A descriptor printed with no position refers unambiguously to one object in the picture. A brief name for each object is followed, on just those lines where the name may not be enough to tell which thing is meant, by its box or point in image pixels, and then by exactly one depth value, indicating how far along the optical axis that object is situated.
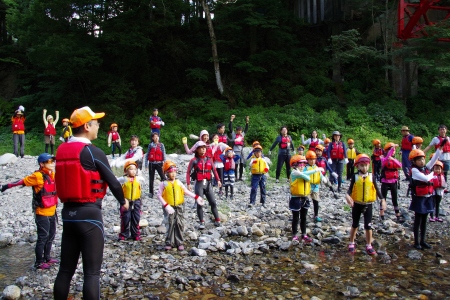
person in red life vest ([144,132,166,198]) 9.59
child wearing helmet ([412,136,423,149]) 8.77
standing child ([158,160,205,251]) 6.38
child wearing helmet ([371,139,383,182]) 11.17
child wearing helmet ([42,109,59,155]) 14.66
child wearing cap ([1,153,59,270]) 5.57
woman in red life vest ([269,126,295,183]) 11.42
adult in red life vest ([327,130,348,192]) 11.12
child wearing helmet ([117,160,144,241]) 6.63
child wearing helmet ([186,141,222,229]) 7.65
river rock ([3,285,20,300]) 4.60
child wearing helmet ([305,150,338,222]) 7.23
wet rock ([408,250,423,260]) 6.09
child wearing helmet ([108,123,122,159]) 14.60
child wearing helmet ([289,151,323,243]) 6.69
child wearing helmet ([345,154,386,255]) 6.07
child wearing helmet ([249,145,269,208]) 9.05
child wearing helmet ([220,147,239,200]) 10.16
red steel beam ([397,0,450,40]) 17.70
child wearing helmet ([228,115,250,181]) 12.04
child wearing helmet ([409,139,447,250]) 6.24
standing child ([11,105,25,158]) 13.90
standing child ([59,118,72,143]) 13.37
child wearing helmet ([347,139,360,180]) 12.33
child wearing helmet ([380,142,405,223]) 7.75
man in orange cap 3.30
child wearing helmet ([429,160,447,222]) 7.33
